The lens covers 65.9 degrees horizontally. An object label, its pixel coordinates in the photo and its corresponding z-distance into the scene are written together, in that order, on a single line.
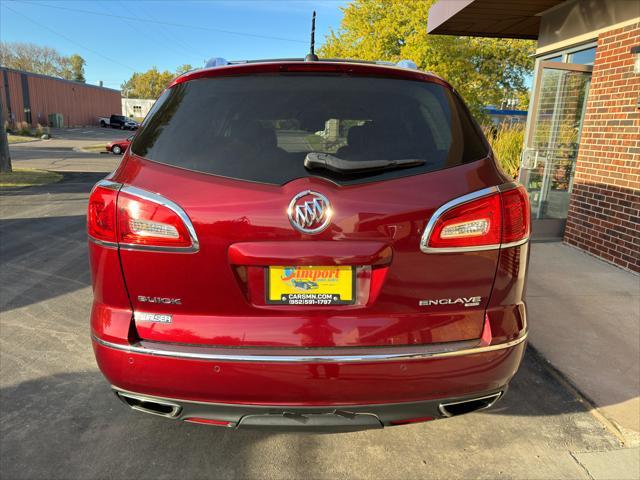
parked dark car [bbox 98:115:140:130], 60.94
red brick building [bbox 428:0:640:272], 5.78
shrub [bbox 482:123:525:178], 10.26
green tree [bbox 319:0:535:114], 19.97
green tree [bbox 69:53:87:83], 106.25
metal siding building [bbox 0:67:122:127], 46.34
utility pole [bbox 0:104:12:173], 13.66
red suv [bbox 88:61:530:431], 1.90
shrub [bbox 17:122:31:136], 41.56
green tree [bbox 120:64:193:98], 105.81
